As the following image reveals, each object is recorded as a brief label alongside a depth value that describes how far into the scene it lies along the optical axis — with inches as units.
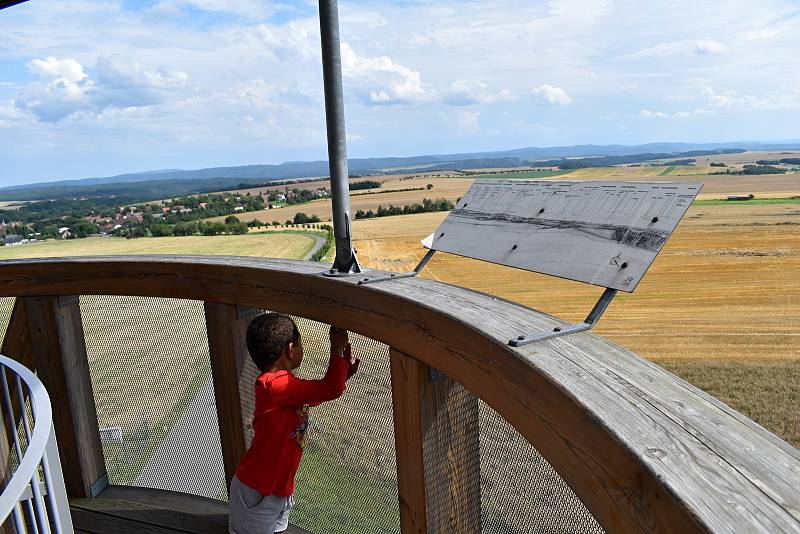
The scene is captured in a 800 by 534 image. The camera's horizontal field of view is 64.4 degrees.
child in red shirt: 72.3
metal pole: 78.5
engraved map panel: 50.7
